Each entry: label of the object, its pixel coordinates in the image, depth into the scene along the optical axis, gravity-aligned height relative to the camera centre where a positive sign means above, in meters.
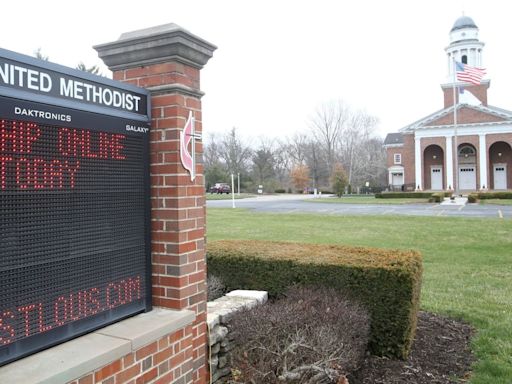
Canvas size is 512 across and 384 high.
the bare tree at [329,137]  69.69 +7.65
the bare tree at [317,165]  74.03 +3.52
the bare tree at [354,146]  70.56 +6.11
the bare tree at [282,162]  79.25 +4.43
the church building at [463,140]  49.06 +4.72
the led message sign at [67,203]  2.20 -0.06
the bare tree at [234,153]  76.62 +6.18
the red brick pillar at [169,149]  3.14 +0.29
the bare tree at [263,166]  73.06 +3.52
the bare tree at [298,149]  77.31 +6.58
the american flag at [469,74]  34.09 +8.16
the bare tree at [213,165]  69.44 +3.94
